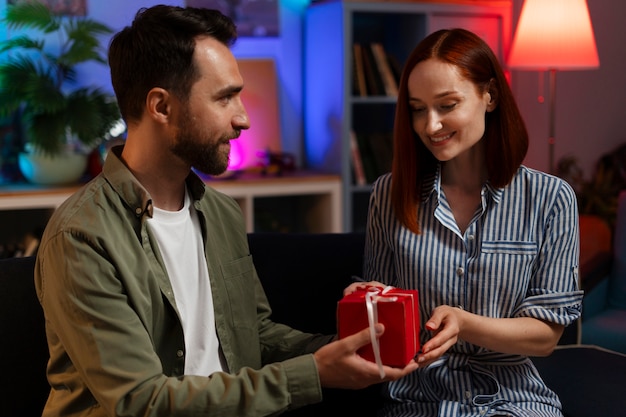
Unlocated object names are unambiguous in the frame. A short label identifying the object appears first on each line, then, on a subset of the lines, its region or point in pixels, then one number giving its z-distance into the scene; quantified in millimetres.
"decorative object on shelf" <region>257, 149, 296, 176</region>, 4184
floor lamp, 3996
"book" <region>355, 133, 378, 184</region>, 4219
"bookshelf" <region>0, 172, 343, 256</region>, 3576
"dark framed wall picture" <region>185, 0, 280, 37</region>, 4309
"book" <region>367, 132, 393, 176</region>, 4227
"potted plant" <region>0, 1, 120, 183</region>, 3592
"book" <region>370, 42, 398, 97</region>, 4238
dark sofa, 1971
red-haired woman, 1749
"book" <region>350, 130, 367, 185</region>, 4180
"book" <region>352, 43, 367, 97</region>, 4172
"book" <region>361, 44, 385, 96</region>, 4211
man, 1463
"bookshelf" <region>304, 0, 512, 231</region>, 4105
